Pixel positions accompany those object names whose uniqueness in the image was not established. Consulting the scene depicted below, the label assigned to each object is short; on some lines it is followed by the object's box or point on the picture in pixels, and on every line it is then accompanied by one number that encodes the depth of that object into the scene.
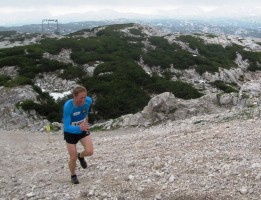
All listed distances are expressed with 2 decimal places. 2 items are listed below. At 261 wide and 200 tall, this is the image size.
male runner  8.65
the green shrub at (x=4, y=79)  30.61
